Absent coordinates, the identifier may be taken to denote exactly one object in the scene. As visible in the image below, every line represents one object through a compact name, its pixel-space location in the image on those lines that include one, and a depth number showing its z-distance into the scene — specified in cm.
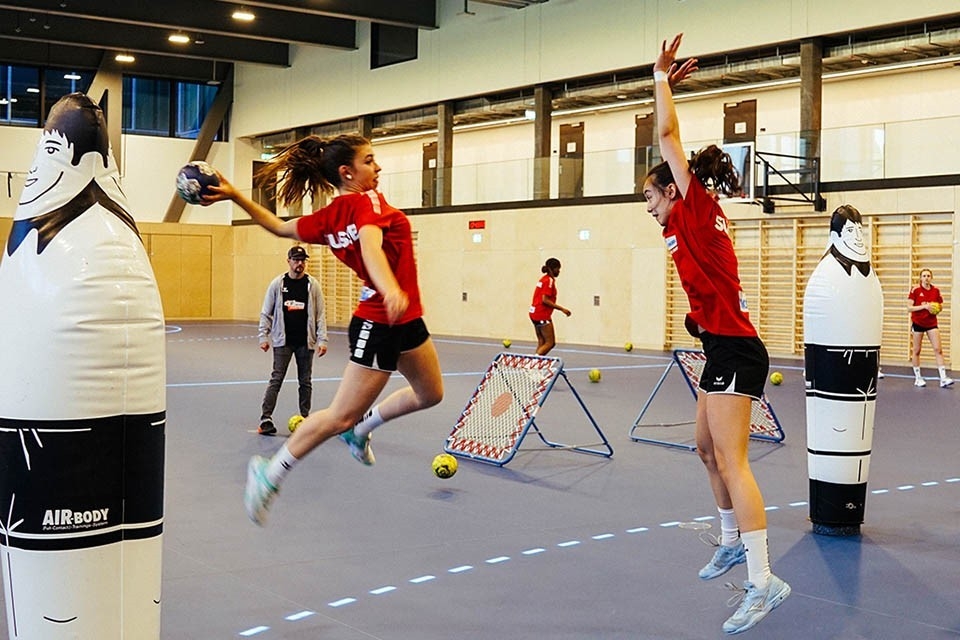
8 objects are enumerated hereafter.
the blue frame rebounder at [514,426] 940
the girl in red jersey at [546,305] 1653
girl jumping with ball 525
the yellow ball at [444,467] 855
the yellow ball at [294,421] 1065
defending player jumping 476
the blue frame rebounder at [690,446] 1047
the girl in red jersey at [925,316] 1659
